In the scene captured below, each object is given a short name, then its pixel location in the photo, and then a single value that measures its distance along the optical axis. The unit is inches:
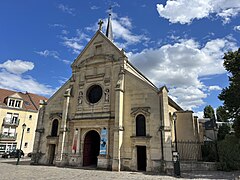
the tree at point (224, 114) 582.1
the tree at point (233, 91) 541.0
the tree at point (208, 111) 2074.4
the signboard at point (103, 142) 591.4
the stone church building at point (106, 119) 556.4
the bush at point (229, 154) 551.8
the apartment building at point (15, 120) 1127.0
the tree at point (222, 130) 899.1
